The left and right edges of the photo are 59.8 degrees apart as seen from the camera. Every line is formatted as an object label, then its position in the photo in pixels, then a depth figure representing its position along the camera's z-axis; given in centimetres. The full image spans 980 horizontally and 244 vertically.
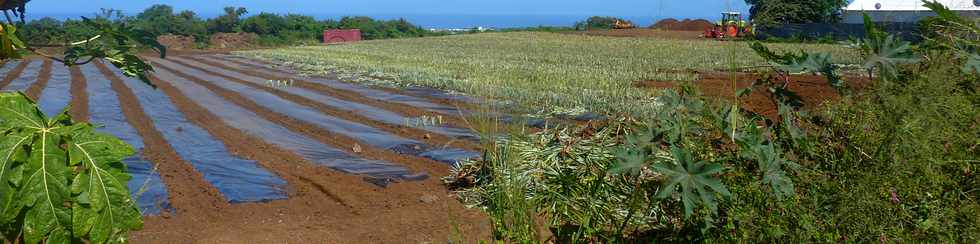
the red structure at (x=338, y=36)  4219
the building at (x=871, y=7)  3698
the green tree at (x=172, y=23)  4151
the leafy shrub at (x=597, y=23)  5459
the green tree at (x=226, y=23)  4456
